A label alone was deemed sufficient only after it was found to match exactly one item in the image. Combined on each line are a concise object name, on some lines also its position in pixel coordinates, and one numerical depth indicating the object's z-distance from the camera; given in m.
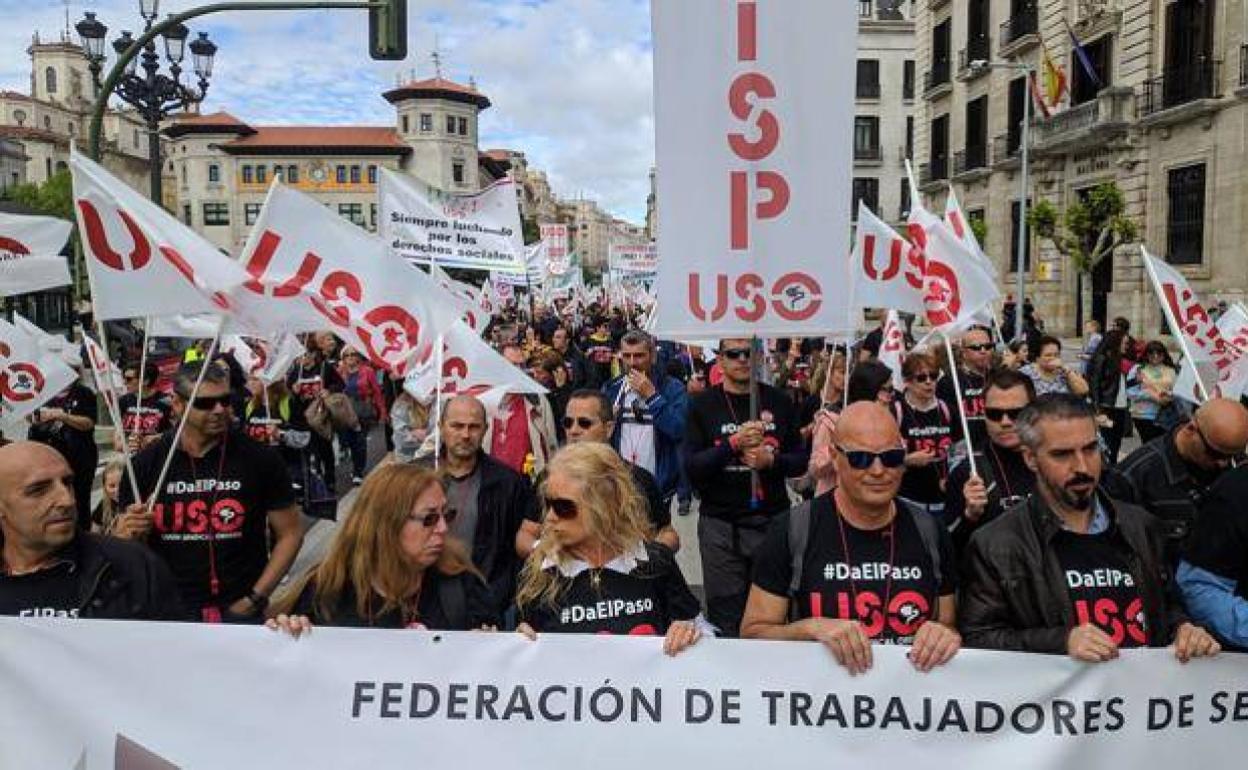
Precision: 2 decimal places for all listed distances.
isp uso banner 3.53
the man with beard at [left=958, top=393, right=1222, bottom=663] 2.75
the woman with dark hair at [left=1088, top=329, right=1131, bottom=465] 10.89
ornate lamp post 13.01
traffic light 9.92
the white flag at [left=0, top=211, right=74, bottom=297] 6.62
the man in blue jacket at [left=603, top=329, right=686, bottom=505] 6.50
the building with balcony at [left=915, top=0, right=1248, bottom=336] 26.20
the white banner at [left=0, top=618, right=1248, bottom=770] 2.70
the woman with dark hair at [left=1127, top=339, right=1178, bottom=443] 8.20
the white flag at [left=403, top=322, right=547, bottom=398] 5.86
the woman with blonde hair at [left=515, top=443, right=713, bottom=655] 2.96
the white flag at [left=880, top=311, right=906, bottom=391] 7.39
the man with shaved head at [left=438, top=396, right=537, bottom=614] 4.23
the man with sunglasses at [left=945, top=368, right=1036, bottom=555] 4.02
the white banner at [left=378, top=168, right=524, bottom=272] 9.33
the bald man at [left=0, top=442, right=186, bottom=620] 2.93
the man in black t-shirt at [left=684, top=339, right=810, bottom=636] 4.60
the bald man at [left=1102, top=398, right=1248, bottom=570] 3.75
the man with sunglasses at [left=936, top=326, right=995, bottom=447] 6.24
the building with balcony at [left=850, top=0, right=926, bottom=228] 63.91
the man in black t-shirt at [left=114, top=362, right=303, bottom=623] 3.93
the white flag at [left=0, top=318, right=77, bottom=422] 6.09
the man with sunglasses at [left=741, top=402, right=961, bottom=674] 2.80
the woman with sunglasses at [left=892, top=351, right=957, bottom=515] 5.35
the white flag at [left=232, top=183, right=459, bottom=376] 4.58
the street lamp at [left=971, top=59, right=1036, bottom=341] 25.25
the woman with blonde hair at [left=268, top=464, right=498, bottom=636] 2.98
